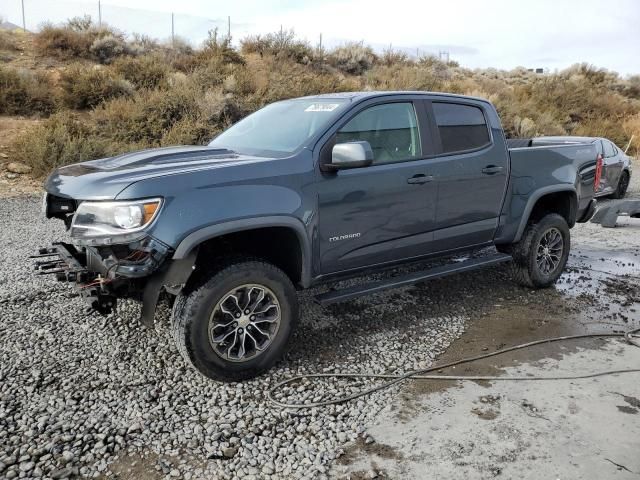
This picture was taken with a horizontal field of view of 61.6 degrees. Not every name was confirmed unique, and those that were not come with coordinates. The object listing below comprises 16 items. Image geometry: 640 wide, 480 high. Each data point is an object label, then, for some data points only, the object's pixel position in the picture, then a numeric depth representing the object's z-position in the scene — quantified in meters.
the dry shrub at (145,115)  12.20
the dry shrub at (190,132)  11.93
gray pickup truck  3.30
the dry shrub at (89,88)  13.63
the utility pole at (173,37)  20.69
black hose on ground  3.38
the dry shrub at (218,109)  13.06
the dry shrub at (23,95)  12.96
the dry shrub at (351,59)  24.28
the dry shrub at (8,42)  18.31
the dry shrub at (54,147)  10.47
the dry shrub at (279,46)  20.72
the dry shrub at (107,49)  18.14
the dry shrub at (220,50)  17.80
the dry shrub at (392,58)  26.11
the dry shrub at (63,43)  17.98
